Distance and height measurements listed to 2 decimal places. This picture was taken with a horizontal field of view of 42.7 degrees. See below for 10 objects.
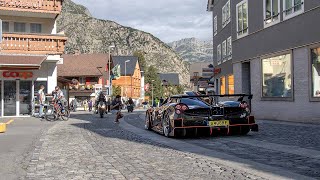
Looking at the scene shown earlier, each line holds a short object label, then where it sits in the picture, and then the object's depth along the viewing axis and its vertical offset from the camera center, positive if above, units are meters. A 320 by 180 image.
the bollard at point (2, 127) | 13.98 -1.01
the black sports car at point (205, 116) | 11.49 -0.54
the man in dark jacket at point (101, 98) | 24.53 -0.01
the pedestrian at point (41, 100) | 23.05 -0.11
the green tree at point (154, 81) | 112.19 +4.70
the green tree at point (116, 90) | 82.50 +1.58
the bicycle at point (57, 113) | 21.02 -0.78
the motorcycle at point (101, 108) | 24.55 -0.61
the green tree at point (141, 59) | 119.36 +11.26
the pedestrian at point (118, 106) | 19.64 -0.41
